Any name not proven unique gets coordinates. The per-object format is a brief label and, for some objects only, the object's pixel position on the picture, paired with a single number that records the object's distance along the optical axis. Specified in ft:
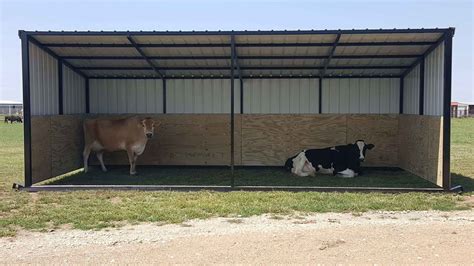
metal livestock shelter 35.47
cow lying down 42.78
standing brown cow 44.83
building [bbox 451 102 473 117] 282.23
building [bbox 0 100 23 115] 341.27
